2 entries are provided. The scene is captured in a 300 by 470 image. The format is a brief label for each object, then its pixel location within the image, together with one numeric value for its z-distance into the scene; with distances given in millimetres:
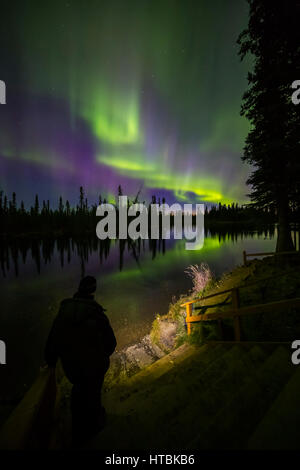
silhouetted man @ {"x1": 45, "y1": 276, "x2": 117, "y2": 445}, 2277
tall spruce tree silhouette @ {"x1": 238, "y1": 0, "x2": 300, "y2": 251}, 10188
